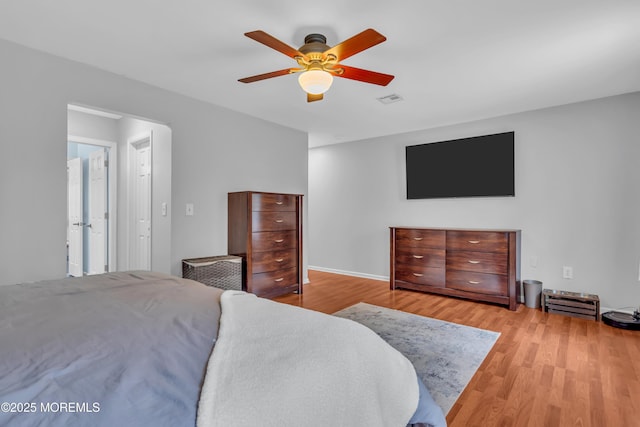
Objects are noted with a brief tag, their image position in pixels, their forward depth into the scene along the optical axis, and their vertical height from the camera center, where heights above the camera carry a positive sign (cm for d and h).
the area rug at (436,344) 202 -104
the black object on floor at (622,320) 289 -98
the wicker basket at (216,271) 313 -56
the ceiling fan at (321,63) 190 +97
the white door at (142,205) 372 +11
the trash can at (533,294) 358 -89
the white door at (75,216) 453 -3
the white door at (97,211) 424 +4
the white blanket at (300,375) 71 -41
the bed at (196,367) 66 -37
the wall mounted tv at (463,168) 391 +59
